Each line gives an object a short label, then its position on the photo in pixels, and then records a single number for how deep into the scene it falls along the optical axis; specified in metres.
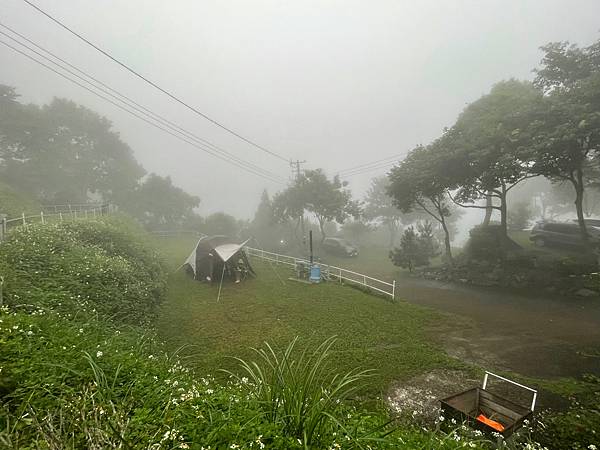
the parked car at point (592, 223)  18.66
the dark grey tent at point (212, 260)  16.05
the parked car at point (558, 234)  17.34
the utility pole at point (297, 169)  33.25
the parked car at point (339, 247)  30.75
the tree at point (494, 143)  14.98
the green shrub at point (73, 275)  6.61
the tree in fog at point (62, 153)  30.68
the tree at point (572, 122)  12.70
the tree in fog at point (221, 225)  40.78
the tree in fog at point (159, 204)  40.56
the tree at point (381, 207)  41.47
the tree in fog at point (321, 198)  31.36
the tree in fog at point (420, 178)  18.84
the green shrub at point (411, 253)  21.19
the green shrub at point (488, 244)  17.81
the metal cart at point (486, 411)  4.57
